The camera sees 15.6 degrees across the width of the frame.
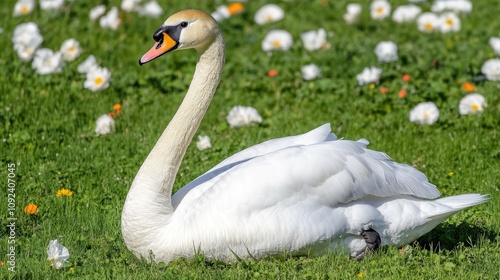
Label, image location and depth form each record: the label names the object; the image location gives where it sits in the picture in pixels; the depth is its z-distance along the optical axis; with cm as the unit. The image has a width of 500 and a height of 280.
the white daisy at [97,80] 1619
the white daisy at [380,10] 2075
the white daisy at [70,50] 1770
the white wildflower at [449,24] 1981
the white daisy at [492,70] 1681
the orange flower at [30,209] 1168
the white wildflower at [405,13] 2072
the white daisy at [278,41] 1873
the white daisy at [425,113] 1514
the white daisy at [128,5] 2020
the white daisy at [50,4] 2023
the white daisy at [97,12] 1966
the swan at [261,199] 1014
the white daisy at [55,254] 986
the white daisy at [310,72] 1716
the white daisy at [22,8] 1998
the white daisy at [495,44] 1811
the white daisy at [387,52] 1767
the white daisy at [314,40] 1870
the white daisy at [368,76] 1676
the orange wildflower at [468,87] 1636
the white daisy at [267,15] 2059
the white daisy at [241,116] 1534
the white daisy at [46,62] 1684
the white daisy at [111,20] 1922
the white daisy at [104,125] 1491
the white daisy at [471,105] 1541
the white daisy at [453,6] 2087
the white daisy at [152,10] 2014
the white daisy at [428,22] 1994
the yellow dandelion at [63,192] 1238
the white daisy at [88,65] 1660
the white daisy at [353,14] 2062
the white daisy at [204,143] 1449
